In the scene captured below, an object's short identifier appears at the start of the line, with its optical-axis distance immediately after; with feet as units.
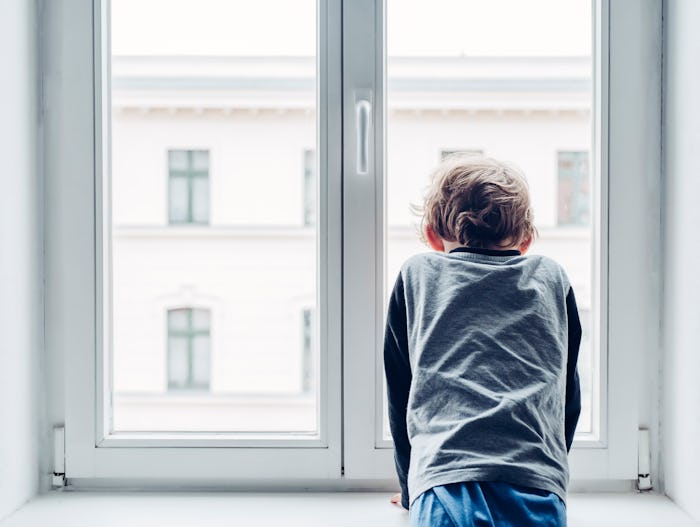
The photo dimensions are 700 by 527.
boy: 2.46
